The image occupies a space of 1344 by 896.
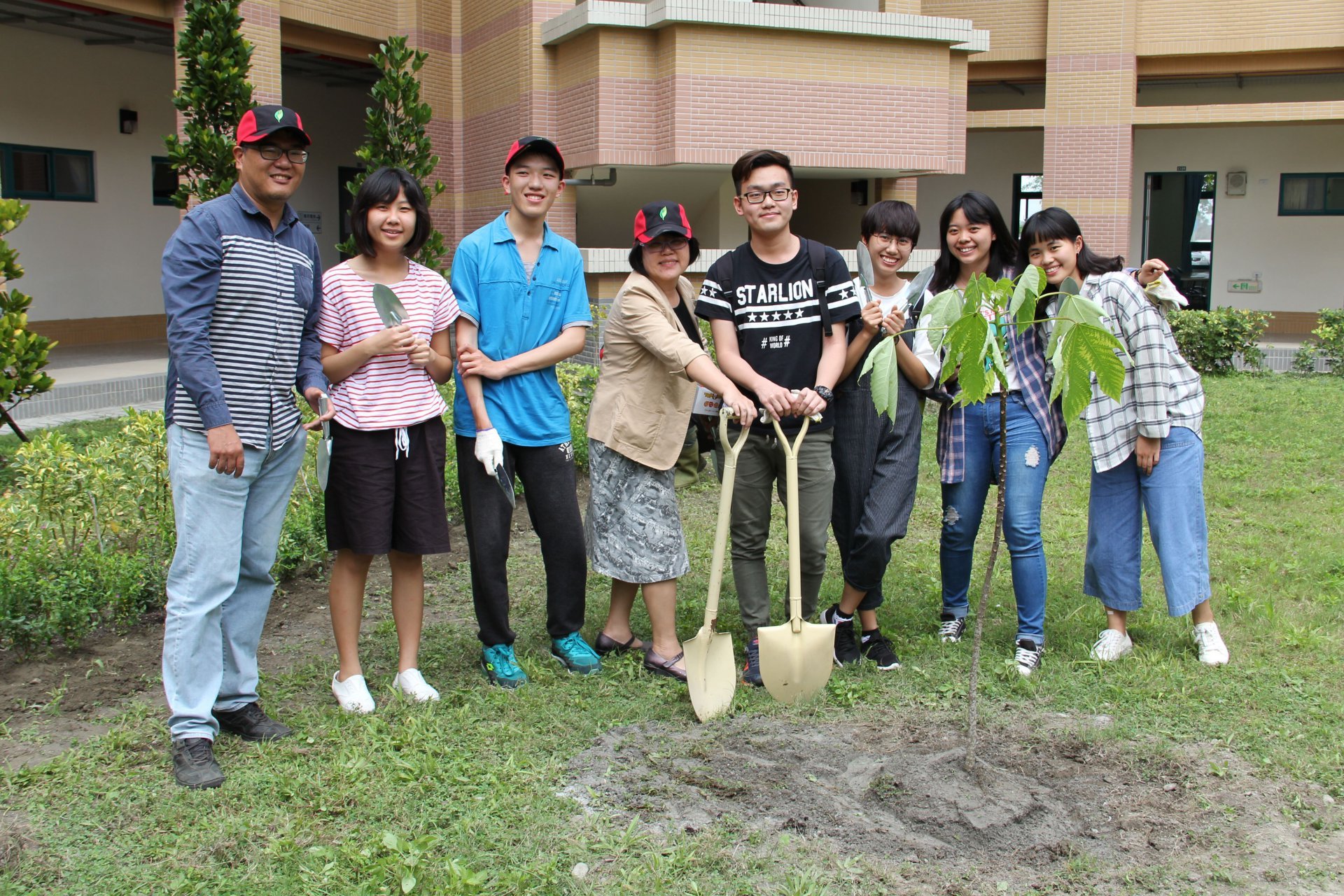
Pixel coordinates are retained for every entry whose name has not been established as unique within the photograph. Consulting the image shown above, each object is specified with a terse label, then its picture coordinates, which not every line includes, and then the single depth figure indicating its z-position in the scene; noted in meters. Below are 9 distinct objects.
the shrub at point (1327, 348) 12.75
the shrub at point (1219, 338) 12.93
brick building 12.11
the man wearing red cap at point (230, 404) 3.07
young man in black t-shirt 3.81
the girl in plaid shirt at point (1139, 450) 4.00
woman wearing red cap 3.92
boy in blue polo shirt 3.85
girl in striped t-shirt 3.57
